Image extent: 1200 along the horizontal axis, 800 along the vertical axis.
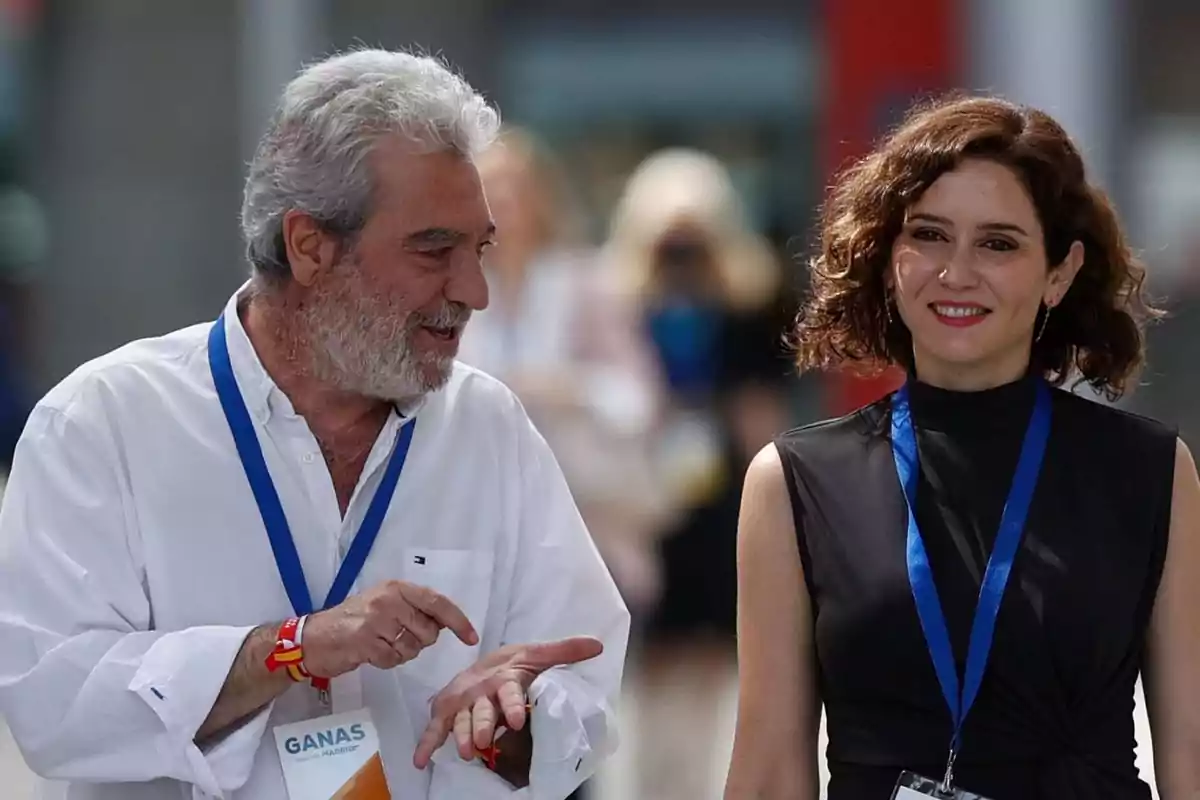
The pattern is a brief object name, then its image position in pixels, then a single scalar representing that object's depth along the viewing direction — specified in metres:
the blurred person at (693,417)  10.83
